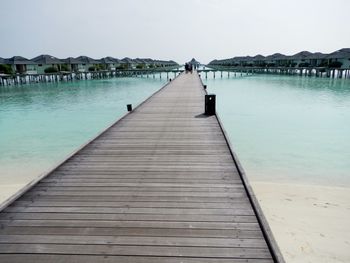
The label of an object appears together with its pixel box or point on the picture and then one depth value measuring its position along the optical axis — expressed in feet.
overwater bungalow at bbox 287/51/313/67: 180.86
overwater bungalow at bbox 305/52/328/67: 169.50
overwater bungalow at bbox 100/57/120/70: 208.33
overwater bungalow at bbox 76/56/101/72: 188.96
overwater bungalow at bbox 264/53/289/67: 199.62
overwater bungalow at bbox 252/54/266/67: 220.84
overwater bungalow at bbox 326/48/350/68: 150.92
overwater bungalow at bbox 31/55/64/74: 158.71
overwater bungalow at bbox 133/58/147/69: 242.74
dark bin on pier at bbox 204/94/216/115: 32.07
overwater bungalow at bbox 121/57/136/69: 232.84
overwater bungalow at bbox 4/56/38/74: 145.62
